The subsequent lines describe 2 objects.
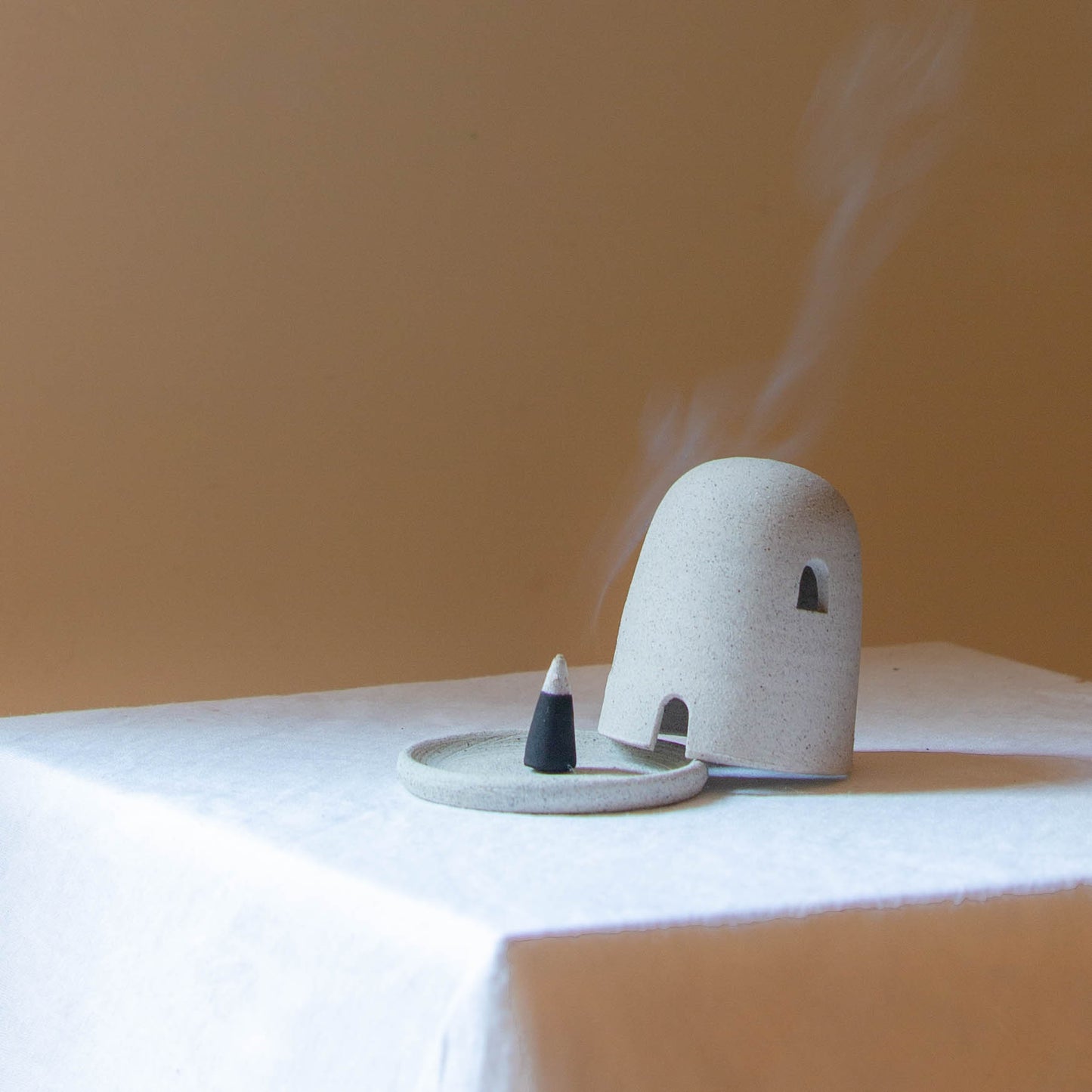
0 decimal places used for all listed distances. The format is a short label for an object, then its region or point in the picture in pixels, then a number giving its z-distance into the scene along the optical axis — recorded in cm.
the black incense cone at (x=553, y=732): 101
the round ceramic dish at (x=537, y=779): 98
